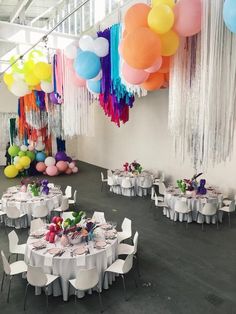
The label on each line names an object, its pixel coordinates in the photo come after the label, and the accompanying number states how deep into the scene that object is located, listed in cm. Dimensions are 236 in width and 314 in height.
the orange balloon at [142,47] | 372
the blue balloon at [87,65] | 512
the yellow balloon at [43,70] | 671
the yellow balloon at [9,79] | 754
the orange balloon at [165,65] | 443
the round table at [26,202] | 692
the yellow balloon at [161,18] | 371
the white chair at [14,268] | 412
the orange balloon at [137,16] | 395
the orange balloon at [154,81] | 484
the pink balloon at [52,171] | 1250
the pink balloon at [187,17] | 362
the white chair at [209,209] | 657
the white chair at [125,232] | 533
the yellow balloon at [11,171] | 1214
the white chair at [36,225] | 531
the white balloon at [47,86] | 700
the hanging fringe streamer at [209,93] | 316
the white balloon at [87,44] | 537
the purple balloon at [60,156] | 1299
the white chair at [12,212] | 645
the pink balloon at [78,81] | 596
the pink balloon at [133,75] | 433
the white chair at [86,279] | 383
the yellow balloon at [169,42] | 386
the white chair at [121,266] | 416
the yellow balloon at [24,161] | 1214
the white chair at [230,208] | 682
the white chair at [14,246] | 494
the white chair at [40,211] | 657
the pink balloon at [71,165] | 1302
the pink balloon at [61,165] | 1267
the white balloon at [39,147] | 1281
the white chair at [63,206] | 712
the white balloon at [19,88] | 746
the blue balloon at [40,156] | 1288
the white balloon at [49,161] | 1269
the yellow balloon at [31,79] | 695
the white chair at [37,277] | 388
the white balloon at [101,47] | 527
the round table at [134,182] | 948
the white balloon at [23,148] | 1263
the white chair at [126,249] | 481
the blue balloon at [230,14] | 278
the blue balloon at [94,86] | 565
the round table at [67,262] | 416
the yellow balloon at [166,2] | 386
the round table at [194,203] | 704
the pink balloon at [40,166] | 1273
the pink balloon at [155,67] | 408
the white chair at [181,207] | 673
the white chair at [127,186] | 921
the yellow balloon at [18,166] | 1218
